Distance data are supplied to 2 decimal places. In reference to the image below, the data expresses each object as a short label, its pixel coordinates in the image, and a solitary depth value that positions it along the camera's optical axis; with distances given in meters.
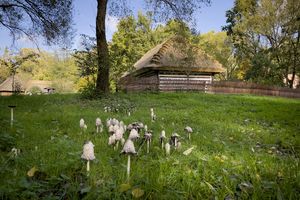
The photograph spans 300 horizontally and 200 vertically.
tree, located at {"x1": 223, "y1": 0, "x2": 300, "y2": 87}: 25.82
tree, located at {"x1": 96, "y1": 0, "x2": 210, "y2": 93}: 10.83
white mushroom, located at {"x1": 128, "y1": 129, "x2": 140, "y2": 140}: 2.25
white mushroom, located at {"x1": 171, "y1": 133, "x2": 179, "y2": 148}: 2.69
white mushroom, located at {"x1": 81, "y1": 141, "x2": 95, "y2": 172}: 1.74
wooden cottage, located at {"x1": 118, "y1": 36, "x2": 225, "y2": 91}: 17.92
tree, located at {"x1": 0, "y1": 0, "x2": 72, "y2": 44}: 11.42
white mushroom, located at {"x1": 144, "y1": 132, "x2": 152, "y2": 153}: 2.58
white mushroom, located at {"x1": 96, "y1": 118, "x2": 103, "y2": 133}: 3.29
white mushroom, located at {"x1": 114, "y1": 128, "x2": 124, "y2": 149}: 2.54
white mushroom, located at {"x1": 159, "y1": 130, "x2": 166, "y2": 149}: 2.68
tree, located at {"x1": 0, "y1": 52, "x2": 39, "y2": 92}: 12.55
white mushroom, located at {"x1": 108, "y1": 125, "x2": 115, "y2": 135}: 2.81
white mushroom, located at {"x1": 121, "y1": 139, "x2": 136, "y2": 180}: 1.76
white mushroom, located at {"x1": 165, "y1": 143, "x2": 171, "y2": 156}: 2.49
